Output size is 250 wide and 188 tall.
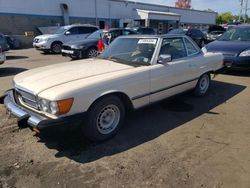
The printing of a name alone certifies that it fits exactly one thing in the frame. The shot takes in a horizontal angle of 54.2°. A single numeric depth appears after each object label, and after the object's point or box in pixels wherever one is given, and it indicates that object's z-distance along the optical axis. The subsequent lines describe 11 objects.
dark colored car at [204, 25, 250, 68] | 7.76
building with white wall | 25.39
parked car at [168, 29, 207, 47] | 18.52
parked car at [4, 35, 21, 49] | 19.23
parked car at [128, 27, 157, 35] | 18.85
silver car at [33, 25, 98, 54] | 15.35
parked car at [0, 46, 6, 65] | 9.15
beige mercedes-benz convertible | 3.21
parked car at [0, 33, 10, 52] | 12.38
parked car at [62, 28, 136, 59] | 11.67
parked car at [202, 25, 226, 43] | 19.56
